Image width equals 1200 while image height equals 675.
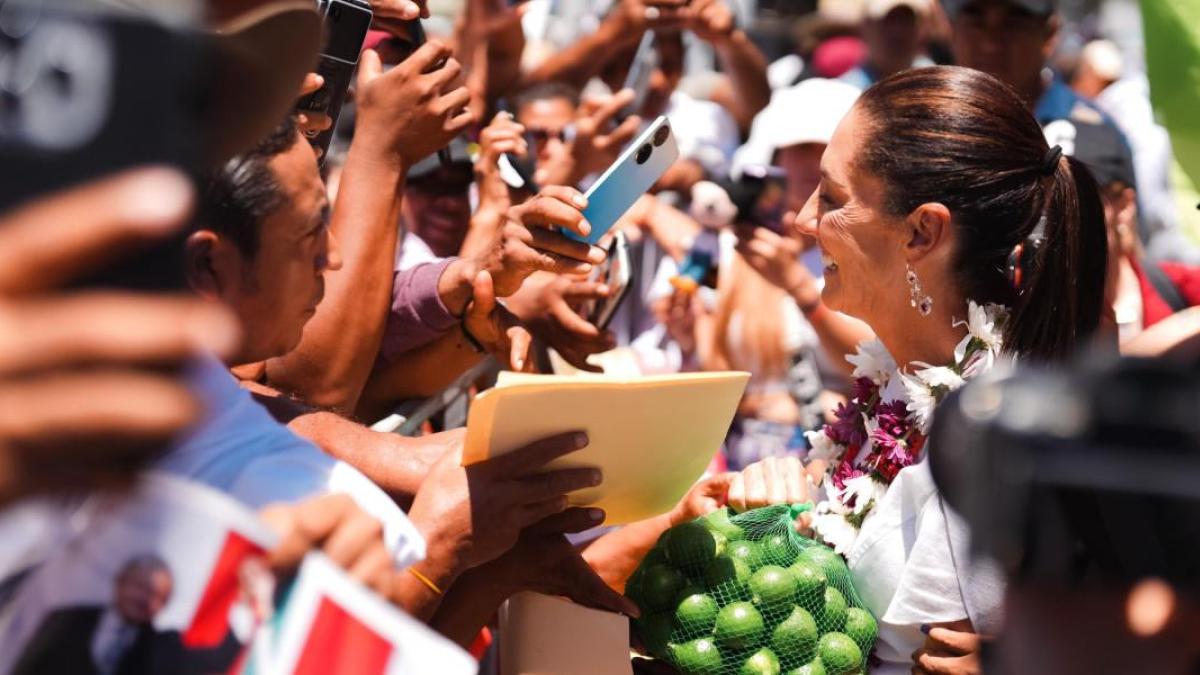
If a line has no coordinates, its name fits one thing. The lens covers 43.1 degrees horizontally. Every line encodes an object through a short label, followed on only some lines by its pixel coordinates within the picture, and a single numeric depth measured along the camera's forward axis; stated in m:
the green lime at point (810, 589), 2.37
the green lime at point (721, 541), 2.44
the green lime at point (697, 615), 2.36
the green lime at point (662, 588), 2.42
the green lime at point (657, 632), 2.40
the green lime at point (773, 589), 2.35
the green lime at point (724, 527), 2.49
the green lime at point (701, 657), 2.35
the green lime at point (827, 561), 2.42
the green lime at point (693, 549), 2.43
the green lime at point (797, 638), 2.33
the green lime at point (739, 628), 2.33
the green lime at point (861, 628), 2.36
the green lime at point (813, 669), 2.32
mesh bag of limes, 2.33
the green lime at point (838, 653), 2.32
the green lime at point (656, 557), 2.50
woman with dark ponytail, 2.49
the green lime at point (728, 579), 2.38
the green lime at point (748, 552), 2.42
